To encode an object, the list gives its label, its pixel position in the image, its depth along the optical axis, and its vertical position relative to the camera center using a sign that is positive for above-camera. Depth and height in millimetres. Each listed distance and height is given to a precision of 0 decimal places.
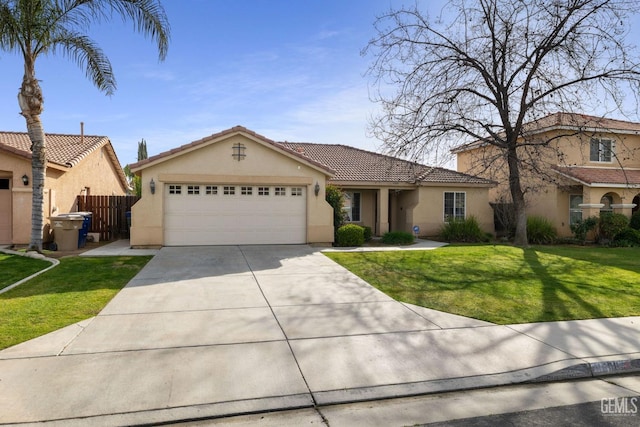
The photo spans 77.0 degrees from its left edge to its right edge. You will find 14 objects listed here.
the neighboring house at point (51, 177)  14148 +1357
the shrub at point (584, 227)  18406 -667
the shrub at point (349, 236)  15625 -963
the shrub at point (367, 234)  17297 -985
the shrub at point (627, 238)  17891 -1129
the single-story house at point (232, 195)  14172 +583
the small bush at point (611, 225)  18375 -564
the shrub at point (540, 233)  18812 -967
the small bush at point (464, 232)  18516 -928
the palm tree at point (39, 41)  11500 +5164
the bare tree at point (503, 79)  14000 +4910
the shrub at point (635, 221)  19031 -397
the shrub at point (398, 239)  16953 -1155
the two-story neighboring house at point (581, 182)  19250 +1530
